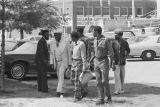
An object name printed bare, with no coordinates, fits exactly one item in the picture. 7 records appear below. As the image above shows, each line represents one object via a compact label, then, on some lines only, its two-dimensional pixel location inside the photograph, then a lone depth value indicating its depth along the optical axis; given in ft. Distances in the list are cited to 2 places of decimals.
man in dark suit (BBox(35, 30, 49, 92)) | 43.42
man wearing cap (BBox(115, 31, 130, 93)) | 42.42
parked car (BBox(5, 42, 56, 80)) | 58.44
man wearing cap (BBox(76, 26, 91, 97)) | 39.47
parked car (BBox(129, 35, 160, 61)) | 96.12
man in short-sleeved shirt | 35.86
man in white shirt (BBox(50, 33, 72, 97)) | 41.14
